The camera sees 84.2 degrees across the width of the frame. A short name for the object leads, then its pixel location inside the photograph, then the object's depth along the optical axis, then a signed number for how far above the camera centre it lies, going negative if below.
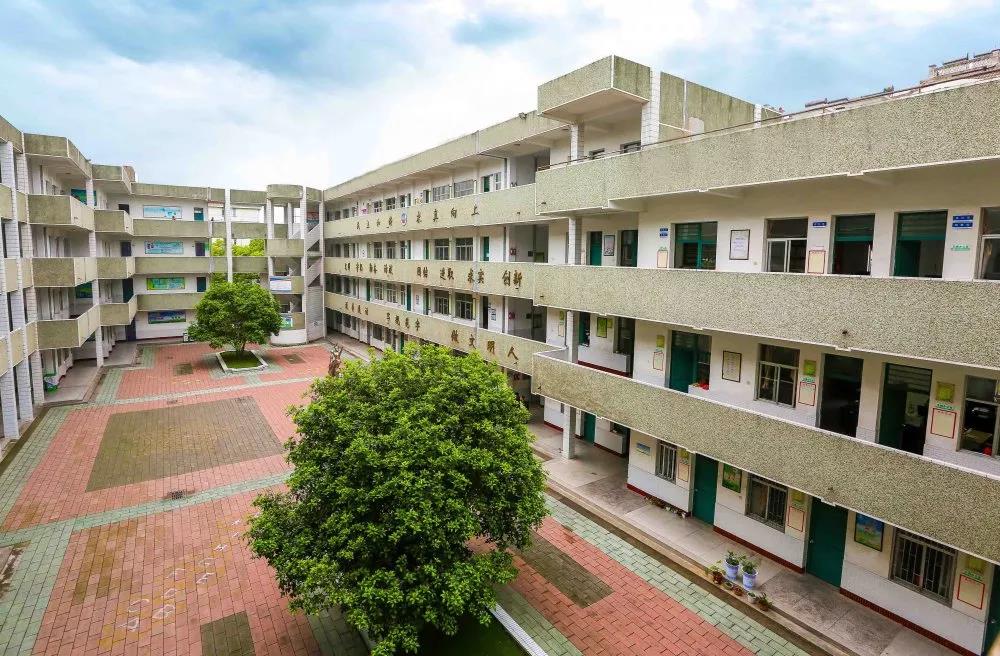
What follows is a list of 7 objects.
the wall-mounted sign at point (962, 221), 8.88 +0.80
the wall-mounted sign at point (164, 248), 38.06 +0.72
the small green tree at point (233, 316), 30.30 -3.09
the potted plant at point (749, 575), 11.15 -6.18
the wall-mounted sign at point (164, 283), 38.18 -1.73
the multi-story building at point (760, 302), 8.72 -0.76
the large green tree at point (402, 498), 8.16 -3.78
